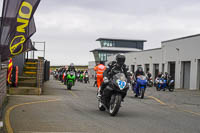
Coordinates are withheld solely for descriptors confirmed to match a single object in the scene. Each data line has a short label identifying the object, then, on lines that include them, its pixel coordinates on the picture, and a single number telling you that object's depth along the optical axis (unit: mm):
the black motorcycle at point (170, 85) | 29031
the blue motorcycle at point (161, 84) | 29578
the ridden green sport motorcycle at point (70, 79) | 22297
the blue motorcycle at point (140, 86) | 17734
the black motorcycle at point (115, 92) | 9562
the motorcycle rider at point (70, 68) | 22536
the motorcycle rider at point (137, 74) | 18219
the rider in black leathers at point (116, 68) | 10359
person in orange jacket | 19188
